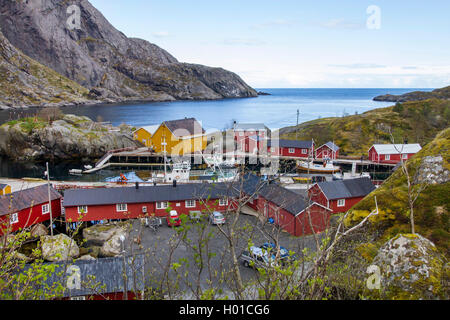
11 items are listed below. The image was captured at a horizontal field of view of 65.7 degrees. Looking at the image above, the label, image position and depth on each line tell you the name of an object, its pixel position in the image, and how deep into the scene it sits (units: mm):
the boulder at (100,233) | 29256
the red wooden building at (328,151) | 65475
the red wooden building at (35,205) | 30217
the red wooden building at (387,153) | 62125
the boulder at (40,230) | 30222
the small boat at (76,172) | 61344
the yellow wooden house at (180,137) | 69125
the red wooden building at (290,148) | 65688
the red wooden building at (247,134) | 70938
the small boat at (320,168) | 59625
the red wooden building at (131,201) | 32969
